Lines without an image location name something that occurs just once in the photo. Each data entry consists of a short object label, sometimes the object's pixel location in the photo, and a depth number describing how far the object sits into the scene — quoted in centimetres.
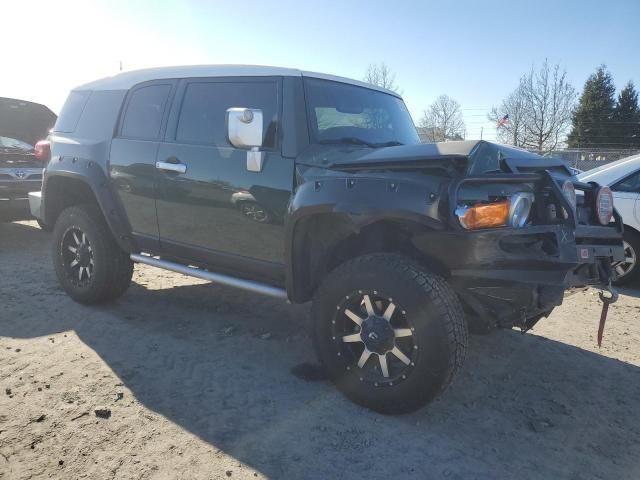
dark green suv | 264
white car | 589
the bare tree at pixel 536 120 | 4066
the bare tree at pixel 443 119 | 4584
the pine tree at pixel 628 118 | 4484
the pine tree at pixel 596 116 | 4534
